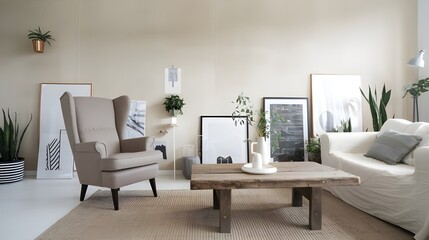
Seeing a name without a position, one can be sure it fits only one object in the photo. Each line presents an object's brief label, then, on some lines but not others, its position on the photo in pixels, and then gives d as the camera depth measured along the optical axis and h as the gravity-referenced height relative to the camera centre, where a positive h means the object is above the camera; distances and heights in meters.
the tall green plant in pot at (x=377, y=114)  3.49 +0.11
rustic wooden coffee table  1.74 -0.44
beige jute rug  1.85 -0.88
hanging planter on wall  3.58 +1.29
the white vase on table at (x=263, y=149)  2.14 -0.25
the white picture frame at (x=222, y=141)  3.74 -0.30
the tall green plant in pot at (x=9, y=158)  3.25 -0.51
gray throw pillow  2.31 -0.25
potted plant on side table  3.64 +0.28
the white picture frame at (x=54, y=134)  3.56 -0.18
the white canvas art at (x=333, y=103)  3.87 +0.31
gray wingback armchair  2.39 -0.27
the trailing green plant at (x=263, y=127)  2.10 -0.05
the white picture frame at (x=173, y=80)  3.80 +0.68
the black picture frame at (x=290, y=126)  3.81 -0.08
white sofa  1.75 -0.48
